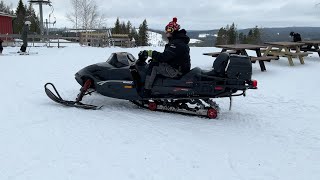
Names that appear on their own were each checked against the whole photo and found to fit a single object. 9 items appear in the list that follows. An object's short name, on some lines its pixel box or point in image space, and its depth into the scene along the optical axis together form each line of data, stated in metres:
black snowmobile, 4.54
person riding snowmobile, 4.66
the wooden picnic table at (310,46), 11.00
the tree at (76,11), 30.10
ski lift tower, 22.77
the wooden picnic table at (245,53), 8.57
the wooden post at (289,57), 9.67
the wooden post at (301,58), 9.98
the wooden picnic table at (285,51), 9.57
